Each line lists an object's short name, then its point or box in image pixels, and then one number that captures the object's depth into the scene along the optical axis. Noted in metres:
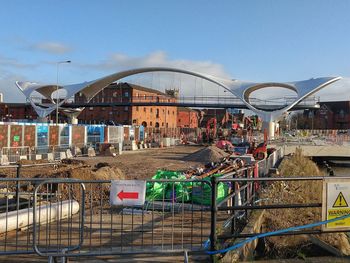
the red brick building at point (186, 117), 132.75
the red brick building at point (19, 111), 121.54
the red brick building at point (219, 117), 138.18
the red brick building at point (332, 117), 124.50
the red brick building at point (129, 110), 109.38
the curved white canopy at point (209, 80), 87.19
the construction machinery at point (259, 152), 29.21
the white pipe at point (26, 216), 7.52
